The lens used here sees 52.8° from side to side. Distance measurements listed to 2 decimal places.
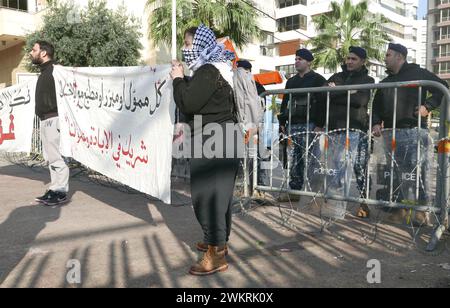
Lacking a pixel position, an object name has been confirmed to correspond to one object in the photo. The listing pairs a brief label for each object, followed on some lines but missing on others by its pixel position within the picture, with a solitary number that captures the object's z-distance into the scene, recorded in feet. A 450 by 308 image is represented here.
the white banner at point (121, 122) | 13.82
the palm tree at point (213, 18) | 63.26
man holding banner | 17.84
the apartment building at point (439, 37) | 242.99
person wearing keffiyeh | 10.12
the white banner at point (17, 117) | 24.50
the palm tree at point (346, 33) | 99.14
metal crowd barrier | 12.49
